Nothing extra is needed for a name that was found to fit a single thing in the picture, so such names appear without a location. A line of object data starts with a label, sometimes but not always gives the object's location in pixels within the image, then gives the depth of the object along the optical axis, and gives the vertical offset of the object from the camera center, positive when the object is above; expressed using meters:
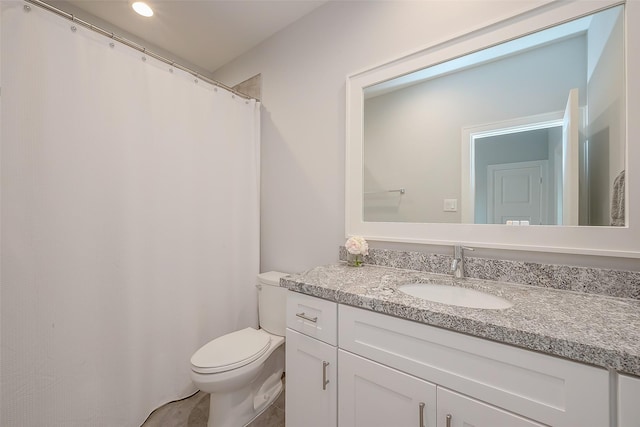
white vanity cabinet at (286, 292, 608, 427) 0.59 -0.49
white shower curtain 1.01 -0.06
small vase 1.40 -0.26
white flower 1.34 -0.18
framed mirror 0.90 +0.35
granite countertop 0.57 -0.30
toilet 1.20 -0.78
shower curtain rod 1.04 +0.88
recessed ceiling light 1.63 +1.38
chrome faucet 1.12 -0.22
